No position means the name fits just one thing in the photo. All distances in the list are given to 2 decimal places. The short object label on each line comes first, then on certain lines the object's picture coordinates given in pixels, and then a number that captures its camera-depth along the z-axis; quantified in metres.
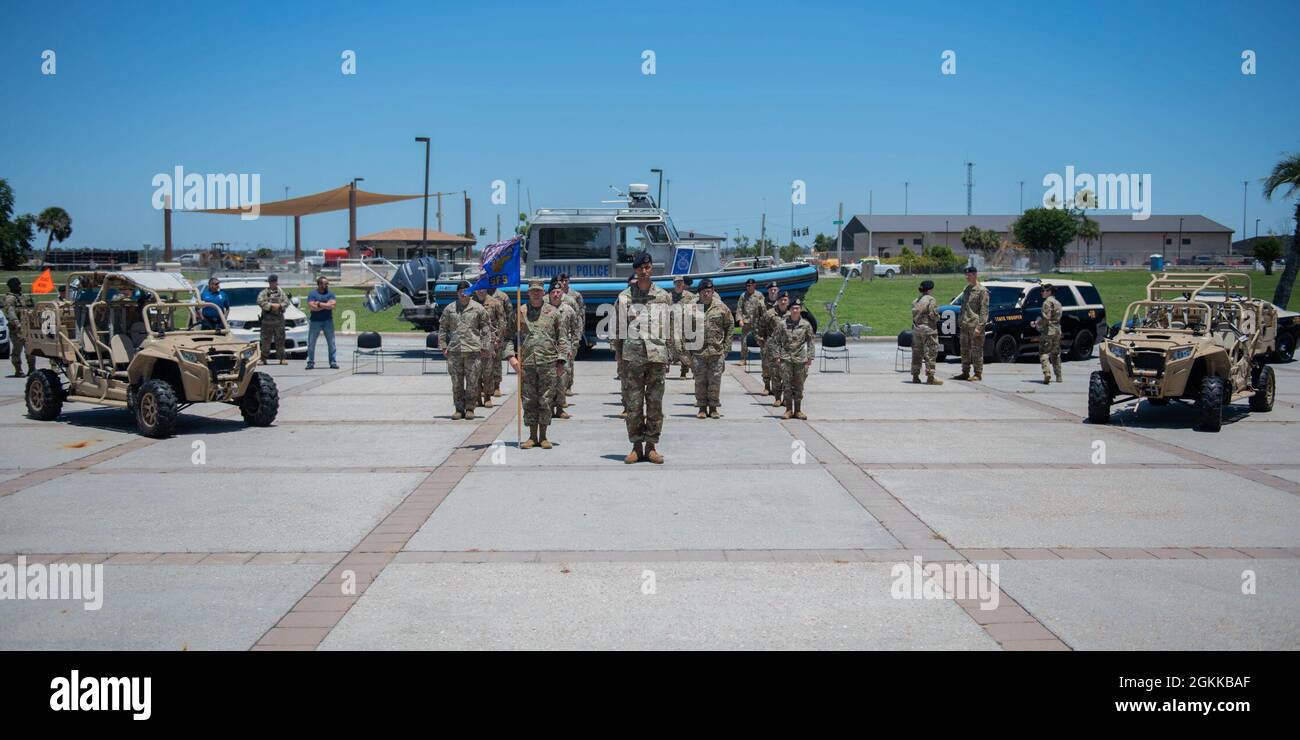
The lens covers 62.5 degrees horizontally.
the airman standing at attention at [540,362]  11.16
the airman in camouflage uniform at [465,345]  13.49
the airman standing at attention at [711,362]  13.45
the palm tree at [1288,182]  33.62
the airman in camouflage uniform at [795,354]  13.62
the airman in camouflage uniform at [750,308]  16.55
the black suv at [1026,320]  21.78
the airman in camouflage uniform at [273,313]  20.20
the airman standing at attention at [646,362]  10.33
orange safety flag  16.48
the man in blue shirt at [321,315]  19.78
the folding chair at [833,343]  20.41
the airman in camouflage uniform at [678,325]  10.76
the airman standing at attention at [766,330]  15.26
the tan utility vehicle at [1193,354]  12.51
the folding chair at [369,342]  19.73
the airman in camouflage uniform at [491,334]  14.84
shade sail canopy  44.50
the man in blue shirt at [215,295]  19.59
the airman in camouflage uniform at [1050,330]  17.23
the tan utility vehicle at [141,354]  12.23
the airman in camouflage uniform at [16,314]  18.14
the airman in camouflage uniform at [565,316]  11.45
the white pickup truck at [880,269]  77.69
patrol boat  23.22
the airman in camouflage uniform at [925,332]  17.34
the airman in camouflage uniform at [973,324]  18.00
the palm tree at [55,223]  72.81
